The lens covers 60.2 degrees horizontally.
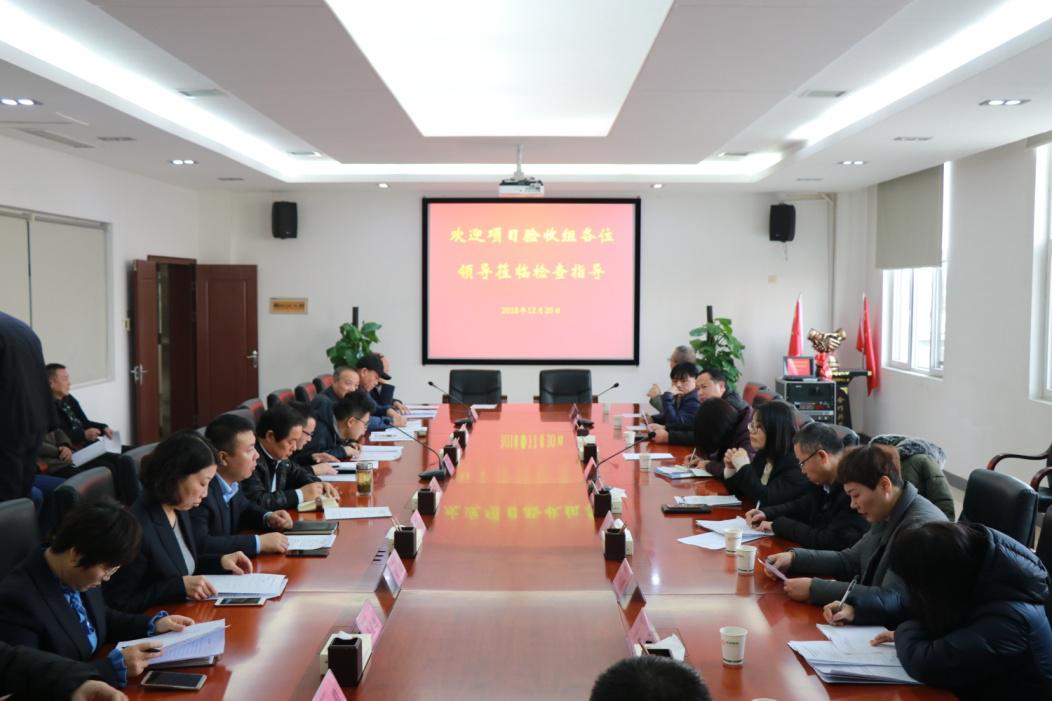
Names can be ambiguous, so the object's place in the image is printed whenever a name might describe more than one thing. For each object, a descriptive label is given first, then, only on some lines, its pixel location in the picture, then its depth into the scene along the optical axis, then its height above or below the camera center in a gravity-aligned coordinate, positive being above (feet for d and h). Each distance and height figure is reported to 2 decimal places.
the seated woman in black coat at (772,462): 12.53 -2.22
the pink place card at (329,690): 6.09 -2.63
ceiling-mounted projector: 23.98 +3.15
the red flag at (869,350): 30.32 -1.41
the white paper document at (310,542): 10.63 -2.84
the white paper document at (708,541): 10.93 -2.87
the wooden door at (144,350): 27.78 -1.51
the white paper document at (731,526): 11.46 -2.85
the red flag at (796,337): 32.27 -1.06
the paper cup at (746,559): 9.80 -2.73
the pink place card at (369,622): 7.50 -2.67
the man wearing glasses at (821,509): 10.69 -2.47
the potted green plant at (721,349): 31.19 -1.45
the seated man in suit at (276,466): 12.59 -2.37
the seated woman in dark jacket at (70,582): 6.79 -2.13
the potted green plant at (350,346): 31.40 -1.46
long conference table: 7.01 -2.90
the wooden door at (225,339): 32.78 -1.31
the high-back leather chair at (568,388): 27.14 -2.46
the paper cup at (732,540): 10.61 -2.73
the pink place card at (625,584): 9.17 -2.83
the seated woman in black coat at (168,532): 8.68 -2.33
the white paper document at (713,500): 13.29 -2.86
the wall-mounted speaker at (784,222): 32.40 +3.05
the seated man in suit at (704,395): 19.07 -1.94
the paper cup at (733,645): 7.32 -2.74
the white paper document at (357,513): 12.35 -2.87
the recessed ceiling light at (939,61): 14.62 +4.75
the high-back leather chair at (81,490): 10.50 -2.29
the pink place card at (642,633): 7.33 -2.66
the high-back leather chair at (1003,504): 10.53 -2.35
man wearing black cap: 22.81 -1.87
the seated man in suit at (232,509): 10.31 -2.49
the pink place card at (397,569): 9.25 -2.73
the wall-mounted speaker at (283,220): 32.48 +2.99
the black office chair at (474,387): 26.76 -2.42
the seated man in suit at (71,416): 20.39 -2.71
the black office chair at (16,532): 9.36 -2.43
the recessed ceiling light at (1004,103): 17.15 +3.95
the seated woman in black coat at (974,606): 6.67 -2.22
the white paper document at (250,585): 8.97 -2.85
